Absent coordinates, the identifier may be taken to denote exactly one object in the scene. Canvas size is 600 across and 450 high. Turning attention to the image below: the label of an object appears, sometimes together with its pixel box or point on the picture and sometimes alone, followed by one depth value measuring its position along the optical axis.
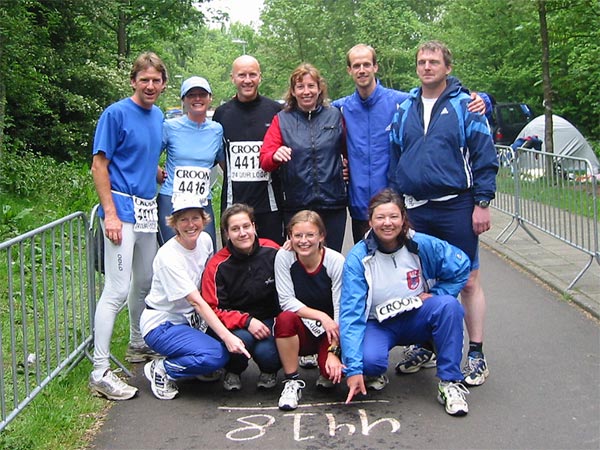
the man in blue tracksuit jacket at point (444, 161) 5.11
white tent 20.39
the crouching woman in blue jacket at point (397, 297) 4.88
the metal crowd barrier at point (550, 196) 7.89
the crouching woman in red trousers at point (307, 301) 4.98
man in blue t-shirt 5.20
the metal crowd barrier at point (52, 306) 4.52
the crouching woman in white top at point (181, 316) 5.06
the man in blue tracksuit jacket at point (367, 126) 5.54
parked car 24.83
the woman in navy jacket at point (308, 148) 5.48
